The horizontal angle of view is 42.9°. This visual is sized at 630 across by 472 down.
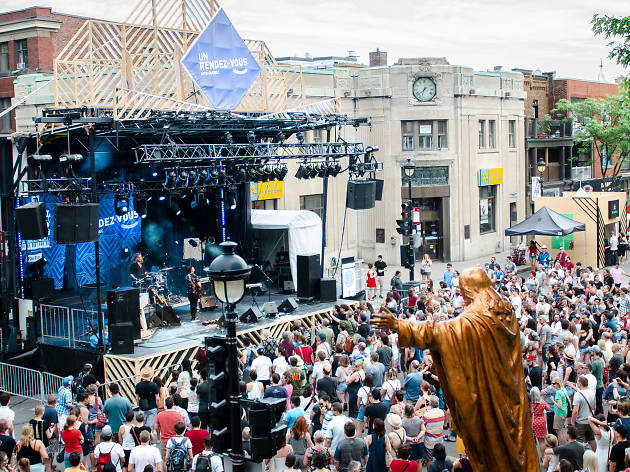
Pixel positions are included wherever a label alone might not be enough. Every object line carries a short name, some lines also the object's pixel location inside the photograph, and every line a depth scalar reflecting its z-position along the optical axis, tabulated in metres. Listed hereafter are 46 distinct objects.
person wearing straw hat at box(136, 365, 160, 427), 13.15
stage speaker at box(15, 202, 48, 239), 18.06
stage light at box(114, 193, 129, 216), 21.55
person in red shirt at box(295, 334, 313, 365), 15.65
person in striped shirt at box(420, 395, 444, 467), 11.23
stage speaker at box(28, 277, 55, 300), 20.81
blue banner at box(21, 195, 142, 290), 22.38
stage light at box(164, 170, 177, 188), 20.66
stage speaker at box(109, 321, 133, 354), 17.28
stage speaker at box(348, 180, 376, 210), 24.52
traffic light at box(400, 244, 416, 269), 25.48
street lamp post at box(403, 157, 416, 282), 25.47
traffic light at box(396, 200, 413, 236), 25.59
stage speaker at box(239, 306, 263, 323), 20.64
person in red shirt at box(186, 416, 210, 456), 10.83
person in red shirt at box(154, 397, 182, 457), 11.33
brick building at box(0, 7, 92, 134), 33.31
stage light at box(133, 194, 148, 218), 22.25
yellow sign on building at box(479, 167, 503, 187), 38.75
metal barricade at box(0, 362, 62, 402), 17.72
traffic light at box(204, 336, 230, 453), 8.09
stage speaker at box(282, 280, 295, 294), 25.94
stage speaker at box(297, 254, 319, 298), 23.72
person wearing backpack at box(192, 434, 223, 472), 9.41
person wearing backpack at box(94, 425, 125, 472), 10.80
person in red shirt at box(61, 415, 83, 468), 11.37
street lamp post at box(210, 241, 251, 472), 8.02
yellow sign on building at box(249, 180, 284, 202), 30.58
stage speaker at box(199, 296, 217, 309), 23.81
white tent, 26.25
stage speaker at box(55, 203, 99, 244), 17.08
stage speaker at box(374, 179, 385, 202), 25.98
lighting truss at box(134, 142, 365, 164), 19.61
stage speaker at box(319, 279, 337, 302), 23.62
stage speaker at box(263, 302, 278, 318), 21.33
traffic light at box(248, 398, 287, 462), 8.17
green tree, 47.16
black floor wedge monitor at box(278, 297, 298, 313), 21.91
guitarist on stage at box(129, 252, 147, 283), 22.02
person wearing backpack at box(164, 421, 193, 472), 10.32
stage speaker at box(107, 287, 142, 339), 17.72
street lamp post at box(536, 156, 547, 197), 36.72
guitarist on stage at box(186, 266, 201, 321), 22.19
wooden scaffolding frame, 18.94
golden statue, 6.09
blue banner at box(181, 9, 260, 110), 21.34
